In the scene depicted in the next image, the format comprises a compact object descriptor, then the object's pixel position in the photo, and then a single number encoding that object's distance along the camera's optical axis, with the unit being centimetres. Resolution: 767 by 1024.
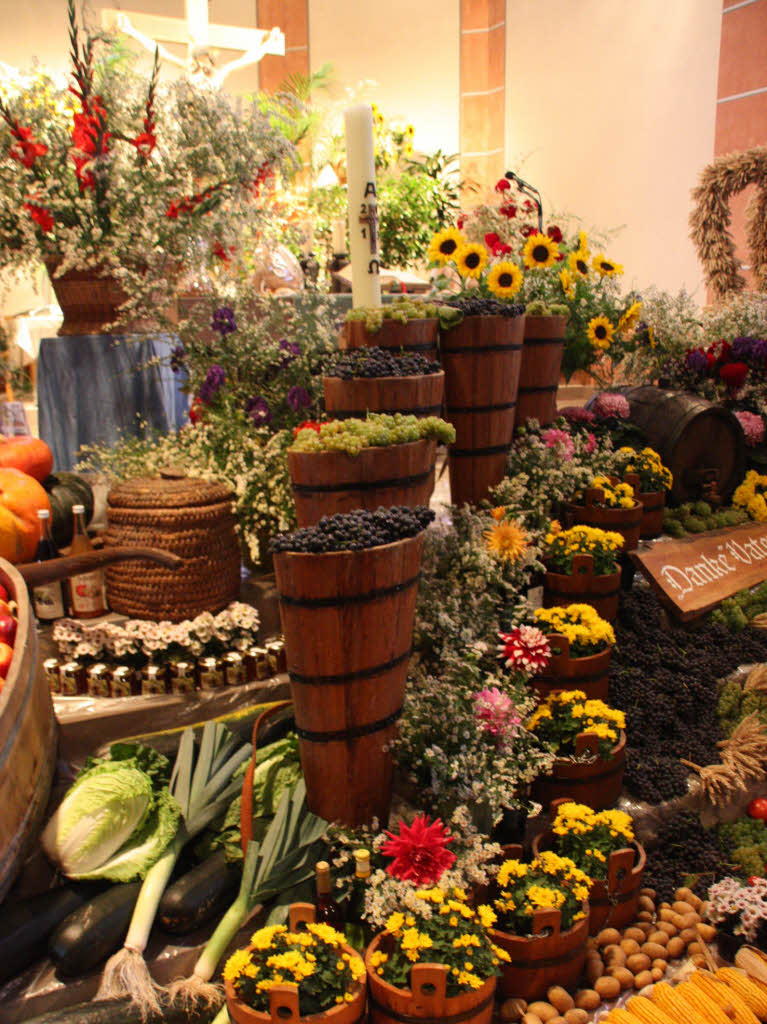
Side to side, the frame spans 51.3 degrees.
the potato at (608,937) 198
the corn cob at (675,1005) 167
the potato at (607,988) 182
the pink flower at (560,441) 291
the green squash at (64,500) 276
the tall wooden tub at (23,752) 156
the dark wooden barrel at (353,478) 195
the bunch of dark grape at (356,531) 167
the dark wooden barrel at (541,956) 173
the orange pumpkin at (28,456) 273
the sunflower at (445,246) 305
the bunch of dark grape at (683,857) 221
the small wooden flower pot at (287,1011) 136
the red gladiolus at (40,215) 276
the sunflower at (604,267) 336
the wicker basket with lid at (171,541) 240
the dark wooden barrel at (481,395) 257
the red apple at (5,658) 176
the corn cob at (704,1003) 167
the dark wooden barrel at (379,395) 217
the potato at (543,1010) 172
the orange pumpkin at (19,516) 247
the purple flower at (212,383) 278
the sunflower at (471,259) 304
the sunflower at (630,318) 340
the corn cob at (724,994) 170
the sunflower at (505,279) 301
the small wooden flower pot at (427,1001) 146
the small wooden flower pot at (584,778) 215
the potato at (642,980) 187
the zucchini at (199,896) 170
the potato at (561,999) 175
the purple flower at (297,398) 270
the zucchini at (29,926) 159
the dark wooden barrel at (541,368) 288
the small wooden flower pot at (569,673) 232
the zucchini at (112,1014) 148
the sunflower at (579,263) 332
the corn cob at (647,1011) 167
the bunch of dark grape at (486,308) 255
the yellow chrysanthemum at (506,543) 244
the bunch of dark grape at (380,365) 218
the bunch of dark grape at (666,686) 240
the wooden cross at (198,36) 545
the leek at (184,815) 157
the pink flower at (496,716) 199
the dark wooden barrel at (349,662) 168
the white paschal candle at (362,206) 227
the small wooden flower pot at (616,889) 196
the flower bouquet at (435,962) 147
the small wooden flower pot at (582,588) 265
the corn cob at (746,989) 176
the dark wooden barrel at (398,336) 236
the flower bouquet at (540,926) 174
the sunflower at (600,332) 330
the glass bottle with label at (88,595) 246
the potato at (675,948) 200
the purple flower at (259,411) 272
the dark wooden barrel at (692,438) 347
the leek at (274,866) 168
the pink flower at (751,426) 382
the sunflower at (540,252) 327
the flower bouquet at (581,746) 216
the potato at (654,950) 197
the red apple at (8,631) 184
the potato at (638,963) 192
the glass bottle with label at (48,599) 249
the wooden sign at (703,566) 304
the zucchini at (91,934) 159
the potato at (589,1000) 179
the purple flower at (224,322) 288
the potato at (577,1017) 172
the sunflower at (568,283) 326
